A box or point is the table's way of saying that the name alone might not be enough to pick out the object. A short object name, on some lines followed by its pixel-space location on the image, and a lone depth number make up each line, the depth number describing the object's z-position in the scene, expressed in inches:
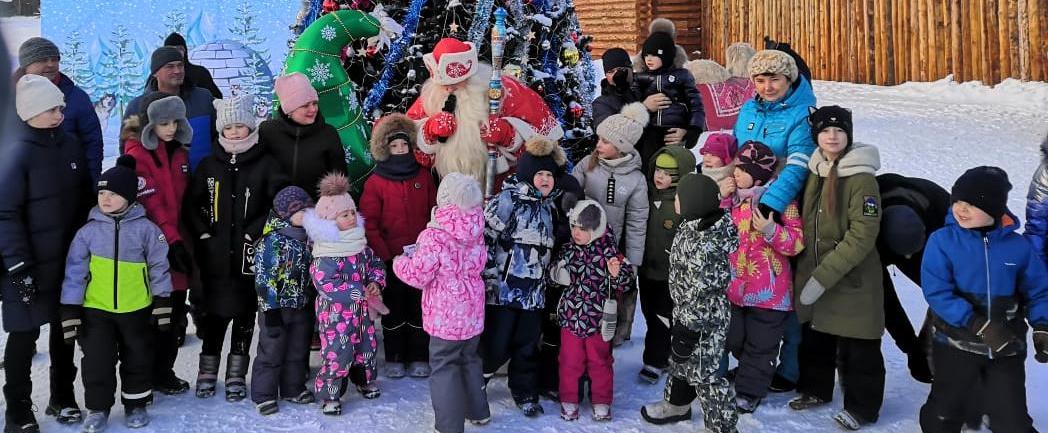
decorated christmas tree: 231.6
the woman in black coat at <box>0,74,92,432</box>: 152.3
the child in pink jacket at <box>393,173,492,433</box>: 158.1
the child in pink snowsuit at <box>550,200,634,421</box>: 167.6
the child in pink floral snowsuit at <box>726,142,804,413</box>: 165.6
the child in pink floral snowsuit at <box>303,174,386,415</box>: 167.3
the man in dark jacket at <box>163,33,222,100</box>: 235.8
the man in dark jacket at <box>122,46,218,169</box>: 203.6
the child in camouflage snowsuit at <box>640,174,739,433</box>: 149.6
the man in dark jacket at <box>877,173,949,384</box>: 159.8
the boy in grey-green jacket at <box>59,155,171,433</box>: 157.2
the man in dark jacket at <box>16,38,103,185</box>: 182.5
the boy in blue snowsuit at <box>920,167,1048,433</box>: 140.9
